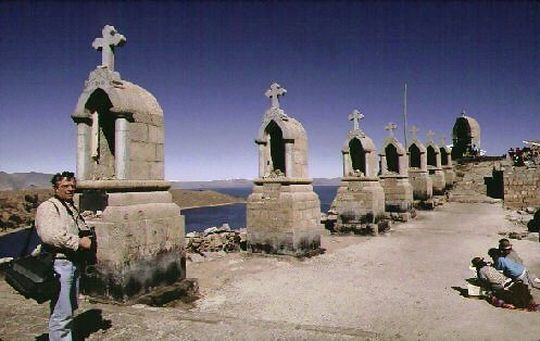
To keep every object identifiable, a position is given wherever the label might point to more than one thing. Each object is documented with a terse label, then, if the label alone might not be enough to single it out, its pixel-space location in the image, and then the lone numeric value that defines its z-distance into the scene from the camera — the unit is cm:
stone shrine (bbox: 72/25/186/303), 545
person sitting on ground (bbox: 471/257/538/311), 539
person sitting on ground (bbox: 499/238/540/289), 623
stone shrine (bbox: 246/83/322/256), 941
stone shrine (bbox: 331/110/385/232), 1332
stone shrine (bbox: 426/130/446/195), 2277
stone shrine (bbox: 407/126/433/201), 2005
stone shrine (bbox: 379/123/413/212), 1675
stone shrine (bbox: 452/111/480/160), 3503
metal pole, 3382
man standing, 340
